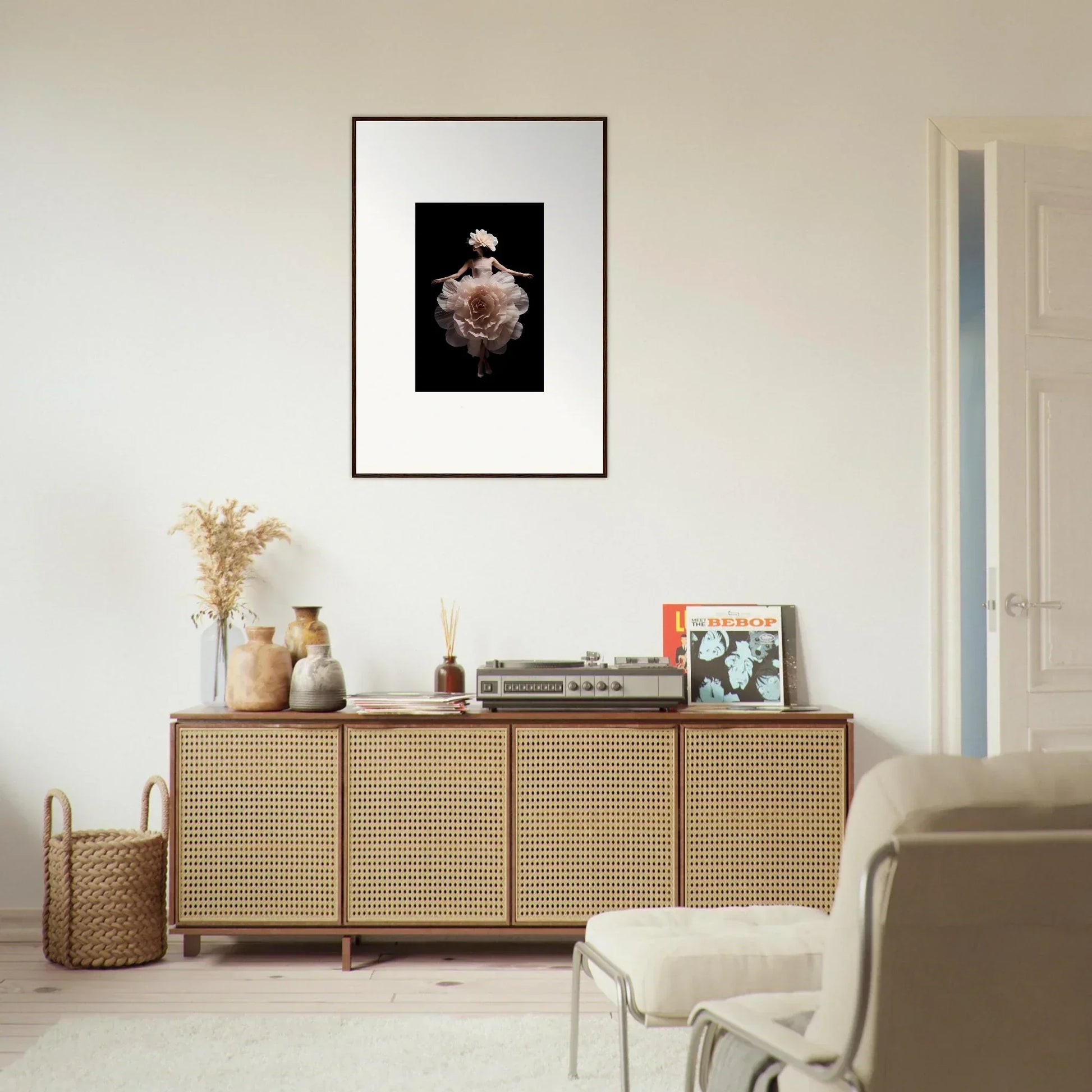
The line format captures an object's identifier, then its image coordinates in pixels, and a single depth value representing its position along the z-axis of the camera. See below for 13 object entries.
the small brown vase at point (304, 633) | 3.66
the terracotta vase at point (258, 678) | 3.50
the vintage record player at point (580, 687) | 3.48
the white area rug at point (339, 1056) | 2.57
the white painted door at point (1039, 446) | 3.67
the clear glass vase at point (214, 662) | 3.73
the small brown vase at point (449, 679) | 3.67
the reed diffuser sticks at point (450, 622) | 3.82
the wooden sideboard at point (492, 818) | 3.43
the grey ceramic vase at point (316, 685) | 3.51
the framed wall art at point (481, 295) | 3.92
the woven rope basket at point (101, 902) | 3.44
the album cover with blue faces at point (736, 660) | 3.74
